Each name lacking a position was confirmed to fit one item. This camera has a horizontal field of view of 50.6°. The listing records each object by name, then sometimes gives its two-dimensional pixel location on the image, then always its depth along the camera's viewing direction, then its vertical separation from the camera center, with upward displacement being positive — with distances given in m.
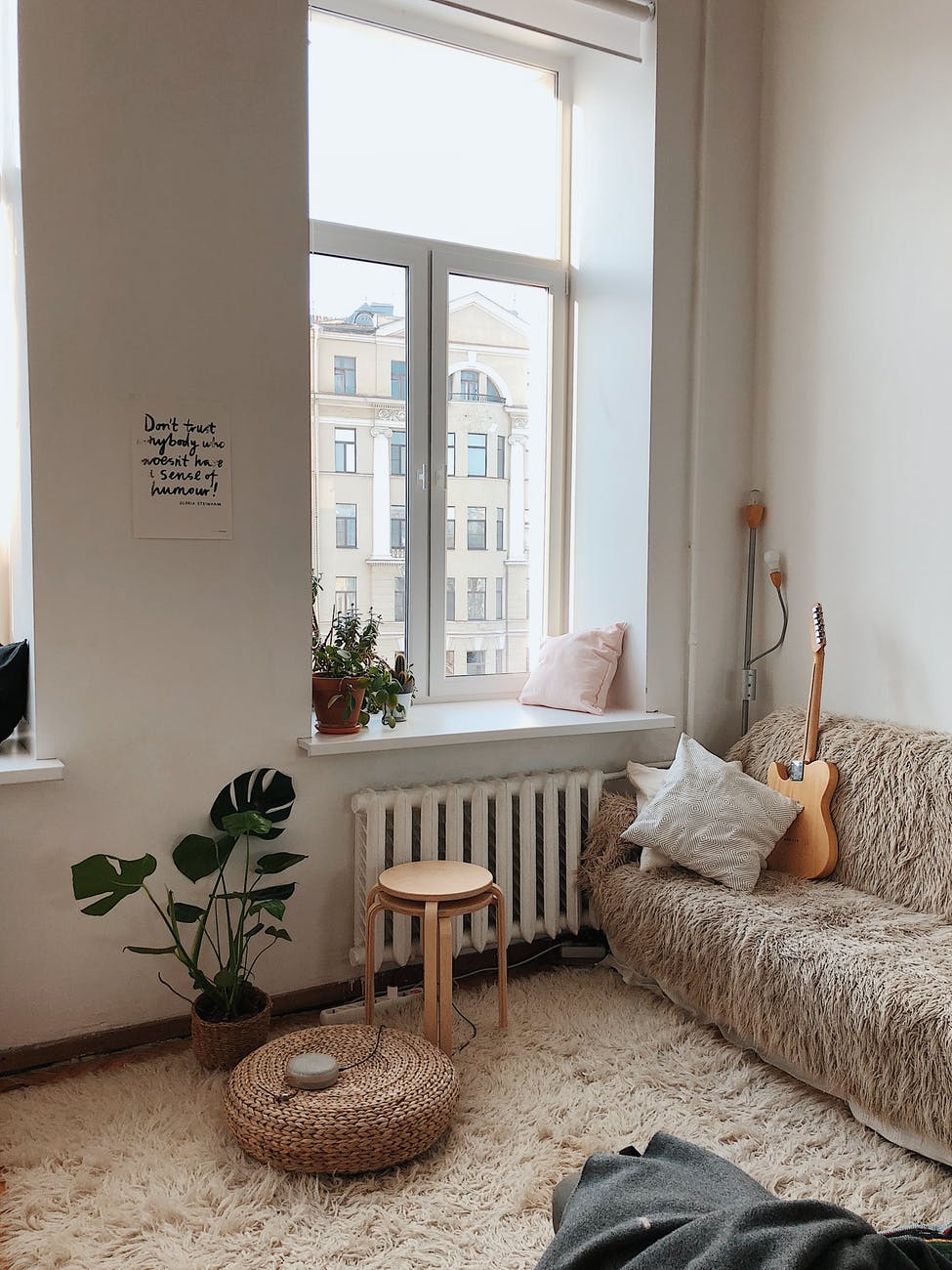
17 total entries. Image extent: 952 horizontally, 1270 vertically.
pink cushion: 3.10 -0.36
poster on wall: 2.39 +0.20
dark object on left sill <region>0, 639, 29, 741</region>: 2.35 -0.31
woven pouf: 1.90 -1.07
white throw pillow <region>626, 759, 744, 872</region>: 2.71 -0.66
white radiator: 2.66 -0.79
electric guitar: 2.68 -0.66
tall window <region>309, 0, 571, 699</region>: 3.02 +0.71
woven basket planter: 2.30 -1.11
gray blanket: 1.04 -0.74
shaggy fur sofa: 1.99 -0.86
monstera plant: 2.30 -0.82
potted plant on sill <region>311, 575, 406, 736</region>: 2.66 -0.33
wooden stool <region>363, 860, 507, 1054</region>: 2.38 -0.84
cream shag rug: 1.77 -1.20
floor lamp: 3.14 -0.04
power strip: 2.57 -1.17
